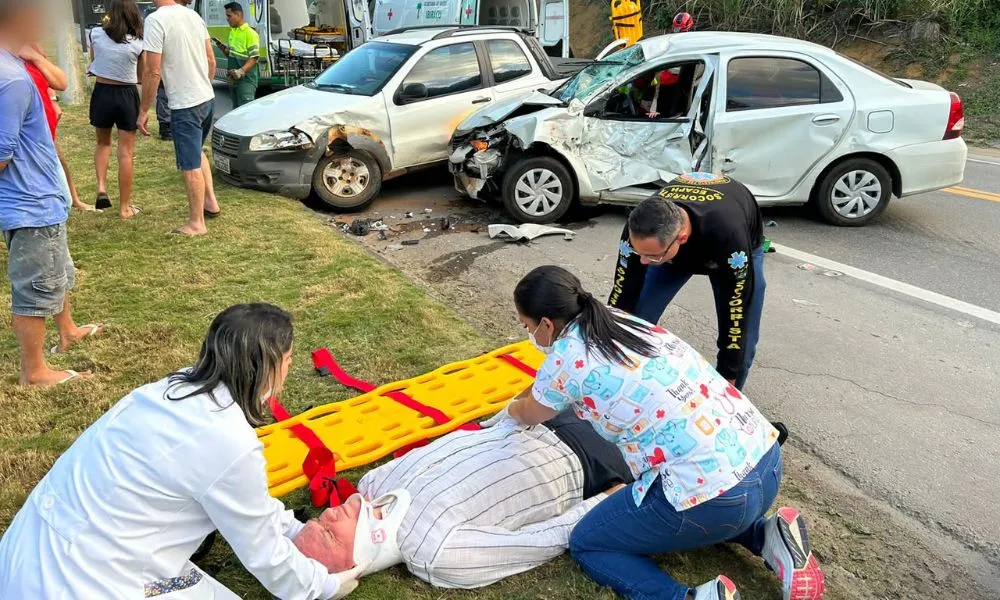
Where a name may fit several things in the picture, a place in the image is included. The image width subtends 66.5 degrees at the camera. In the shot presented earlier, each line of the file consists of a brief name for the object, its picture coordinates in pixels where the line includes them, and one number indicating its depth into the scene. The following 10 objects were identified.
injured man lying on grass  2.75
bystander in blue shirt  3.38
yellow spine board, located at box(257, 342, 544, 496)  3.46
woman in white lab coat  2.03
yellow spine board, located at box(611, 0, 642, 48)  13.20
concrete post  11.74
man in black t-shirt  3.14
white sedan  6.90
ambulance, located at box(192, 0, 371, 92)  14.27
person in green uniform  11.15
